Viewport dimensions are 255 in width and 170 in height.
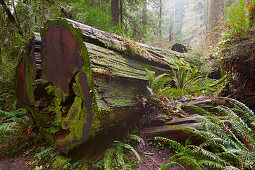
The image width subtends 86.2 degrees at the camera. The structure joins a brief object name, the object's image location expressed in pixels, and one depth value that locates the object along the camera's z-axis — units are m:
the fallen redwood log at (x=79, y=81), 1.71
